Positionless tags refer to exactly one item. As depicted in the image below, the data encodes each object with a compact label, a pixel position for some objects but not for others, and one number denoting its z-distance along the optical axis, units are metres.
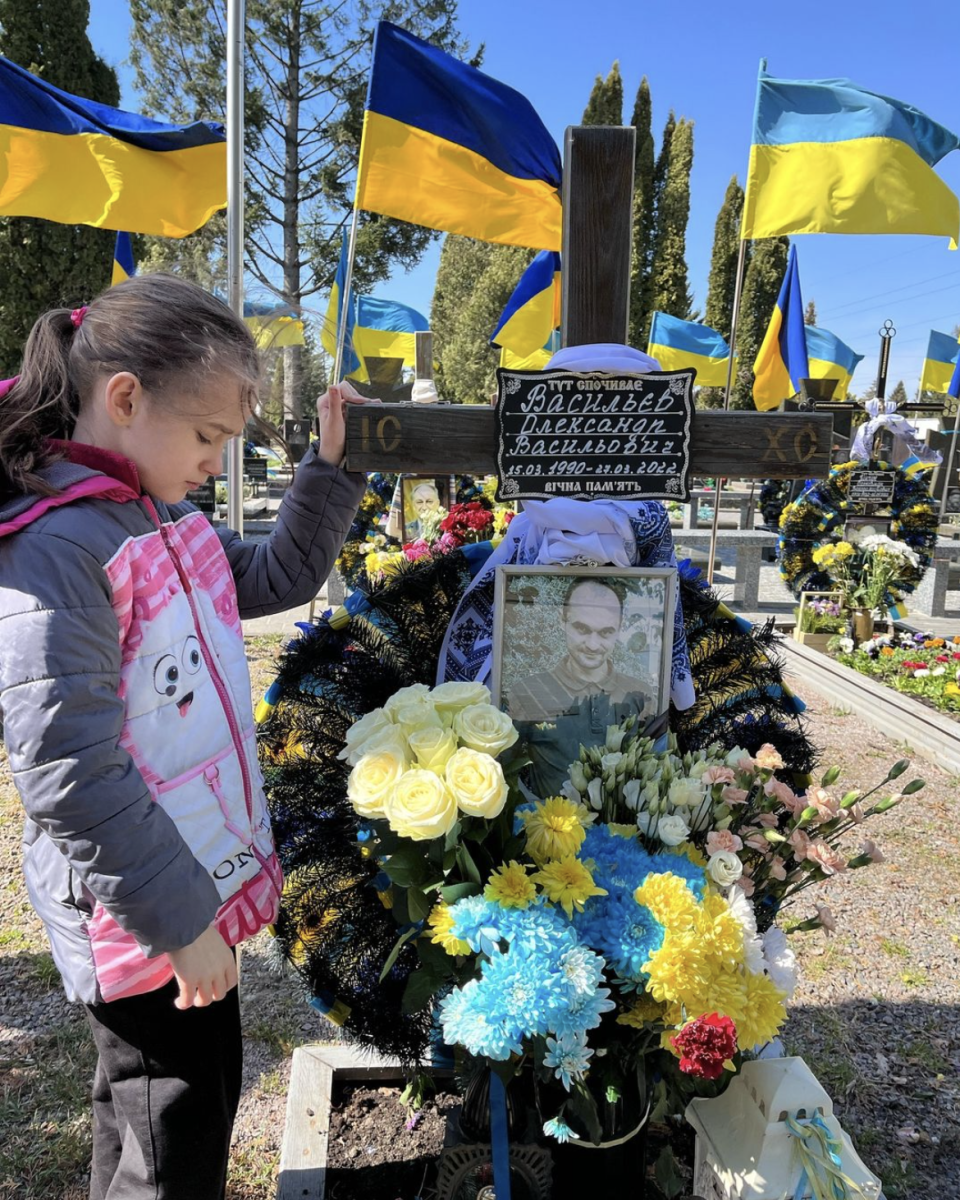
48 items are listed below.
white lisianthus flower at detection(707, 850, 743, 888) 1.42
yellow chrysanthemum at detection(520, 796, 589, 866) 1.41
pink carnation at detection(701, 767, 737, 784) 1.51
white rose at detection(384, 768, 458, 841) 1.29
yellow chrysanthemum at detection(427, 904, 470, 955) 1.33
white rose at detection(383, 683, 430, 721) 1.51
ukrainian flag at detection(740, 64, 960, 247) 5.32
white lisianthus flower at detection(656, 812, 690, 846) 1.47
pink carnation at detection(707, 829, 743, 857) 1.46
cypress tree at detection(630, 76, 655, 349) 24.80
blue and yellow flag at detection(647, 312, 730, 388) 11.84
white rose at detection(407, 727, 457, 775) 1.39
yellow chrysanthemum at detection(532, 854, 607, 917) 1.35
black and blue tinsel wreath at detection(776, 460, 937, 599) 7.95
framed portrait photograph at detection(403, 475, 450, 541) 6.57
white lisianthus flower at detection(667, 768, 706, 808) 1.52
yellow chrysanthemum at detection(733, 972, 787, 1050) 1.33
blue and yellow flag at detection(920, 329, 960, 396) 16.88
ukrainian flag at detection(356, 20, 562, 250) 3.80
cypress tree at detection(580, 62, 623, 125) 24.19
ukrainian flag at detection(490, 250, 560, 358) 7.18
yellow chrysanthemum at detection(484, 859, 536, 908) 1.33
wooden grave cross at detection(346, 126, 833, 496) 1.72
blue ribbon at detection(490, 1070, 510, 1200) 1.40
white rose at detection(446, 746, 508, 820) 1.31
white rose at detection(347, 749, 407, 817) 1.36
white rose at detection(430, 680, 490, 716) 1.52
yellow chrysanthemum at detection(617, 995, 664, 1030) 1.38
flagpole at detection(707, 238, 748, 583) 5.85
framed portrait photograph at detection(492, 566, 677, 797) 1.85
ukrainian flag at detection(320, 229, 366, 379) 4.86
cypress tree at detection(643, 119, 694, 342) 24.91
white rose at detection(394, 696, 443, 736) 1.47
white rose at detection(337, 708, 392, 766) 1.49
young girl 1.08
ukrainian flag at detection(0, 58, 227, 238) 4.35
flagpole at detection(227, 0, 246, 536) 3.39
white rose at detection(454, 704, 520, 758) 1.42
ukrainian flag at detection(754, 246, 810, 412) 8.33
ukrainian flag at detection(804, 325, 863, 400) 16.62
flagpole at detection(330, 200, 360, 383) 2.05
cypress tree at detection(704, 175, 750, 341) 29.70
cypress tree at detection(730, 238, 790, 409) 28.90
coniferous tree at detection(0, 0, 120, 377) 14.21
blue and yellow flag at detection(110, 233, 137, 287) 6.96
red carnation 1.23
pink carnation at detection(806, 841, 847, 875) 1.48
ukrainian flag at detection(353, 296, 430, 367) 10.72
